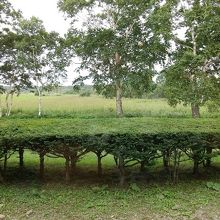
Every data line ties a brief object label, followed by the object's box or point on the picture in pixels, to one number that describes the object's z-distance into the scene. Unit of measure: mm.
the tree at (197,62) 18672
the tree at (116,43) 24188
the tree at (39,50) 28766
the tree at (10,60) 28328
